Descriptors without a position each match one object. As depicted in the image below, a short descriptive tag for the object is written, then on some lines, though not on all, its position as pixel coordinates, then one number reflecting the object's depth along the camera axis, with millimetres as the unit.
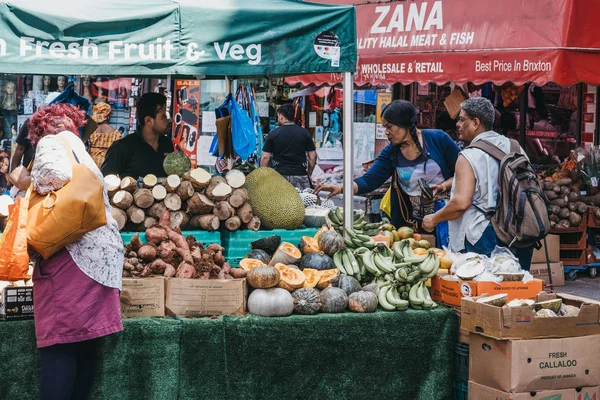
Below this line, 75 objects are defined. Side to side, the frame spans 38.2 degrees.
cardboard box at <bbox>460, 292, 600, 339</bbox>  4953
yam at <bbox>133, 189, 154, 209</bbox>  6383
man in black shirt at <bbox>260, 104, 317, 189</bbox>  11008
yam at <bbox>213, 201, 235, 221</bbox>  6438
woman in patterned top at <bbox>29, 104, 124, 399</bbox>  4426
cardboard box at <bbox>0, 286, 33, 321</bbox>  4883
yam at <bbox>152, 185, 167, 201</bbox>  6449
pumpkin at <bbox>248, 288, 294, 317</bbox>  5297
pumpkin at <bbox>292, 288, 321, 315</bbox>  5375
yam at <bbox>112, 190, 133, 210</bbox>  6289
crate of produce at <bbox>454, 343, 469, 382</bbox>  5484
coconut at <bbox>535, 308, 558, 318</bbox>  5094
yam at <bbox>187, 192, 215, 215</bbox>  6461
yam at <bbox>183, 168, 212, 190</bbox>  6555
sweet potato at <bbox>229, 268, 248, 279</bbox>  5535
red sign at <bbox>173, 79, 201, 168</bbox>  11250
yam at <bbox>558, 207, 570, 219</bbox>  10383
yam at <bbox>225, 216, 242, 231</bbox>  6445
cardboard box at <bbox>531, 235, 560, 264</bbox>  10156
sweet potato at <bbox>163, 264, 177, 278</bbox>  5422
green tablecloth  5078
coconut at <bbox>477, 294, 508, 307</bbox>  5160
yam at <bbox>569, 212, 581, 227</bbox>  10406
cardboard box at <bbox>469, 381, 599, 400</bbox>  4988
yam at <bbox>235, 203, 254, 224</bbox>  6531
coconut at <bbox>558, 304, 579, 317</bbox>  5227
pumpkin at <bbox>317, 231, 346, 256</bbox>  6043
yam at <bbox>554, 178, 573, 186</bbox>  10594
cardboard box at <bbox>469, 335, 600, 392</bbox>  4957
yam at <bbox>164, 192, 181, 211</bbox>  6465
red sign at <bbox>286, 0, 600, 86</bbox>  8914
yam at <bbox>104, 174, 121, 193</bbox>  6398
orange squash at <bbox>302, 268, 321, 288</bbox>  5618
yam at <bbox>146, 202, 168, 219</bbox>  6414
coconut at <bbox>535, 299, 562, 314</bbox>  5227
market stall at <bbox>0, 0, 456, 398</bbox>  5133
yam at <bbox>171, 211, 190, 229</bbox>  6434
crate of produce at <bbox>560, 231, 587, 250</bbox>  10602
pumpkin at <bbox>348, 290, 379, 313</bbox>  5418
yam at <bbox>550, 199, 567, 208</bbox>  10383
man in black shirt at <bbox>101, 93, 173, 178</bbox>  7250
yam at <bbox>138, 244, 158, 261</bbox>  5465
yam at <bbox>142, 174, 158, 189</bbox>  6590
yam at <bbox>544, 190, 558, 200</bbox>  10370
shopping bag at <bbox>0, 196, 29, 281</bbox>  4258
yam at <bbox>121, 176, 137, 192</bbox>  6402
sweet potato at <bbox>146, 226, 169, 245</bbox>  5750
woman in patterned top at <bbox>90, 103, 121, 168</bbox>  12270
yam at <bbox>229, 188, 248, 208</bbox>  6523
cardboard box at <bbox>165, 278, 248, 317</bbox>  5285
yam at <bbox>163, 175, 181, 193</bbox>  6516
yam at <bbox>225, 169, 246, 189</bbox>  6668
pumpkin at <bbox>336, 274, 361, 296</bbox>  5633
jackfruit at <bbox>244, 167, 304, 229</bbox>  6645
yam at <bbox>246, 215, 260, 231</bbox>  6574
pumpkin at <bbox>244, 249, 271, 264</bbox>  6000
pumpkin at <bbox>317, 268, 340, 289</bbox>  5676
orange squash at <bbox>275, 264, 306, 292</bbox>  5496
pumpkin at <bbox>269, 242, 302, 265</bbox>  5930
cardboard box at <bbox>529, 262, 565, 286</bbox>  9867
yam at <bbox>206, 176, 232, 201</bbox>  6492
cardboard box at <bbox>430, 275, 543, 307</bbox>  5418
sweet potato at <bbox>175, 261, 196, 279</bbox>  5422
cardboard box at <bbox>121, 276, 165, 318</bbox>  5199
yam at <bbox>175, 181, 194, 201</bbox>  6477
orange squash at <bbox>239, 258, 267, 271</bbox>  5722
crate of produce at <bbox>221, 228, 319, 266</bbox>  6480
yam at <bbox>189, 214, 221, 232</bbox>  6438
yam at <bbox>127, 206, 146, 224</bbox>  6336
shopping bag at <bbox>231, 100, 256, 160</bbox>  7531
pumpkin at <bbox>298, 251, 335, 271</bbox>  5898
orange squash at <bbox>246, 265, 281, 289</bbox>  5363
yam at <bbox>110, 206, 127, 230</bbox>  6223
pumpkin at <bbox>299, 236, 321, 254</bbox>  6188
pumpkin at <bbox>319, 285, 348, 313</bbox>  5422
